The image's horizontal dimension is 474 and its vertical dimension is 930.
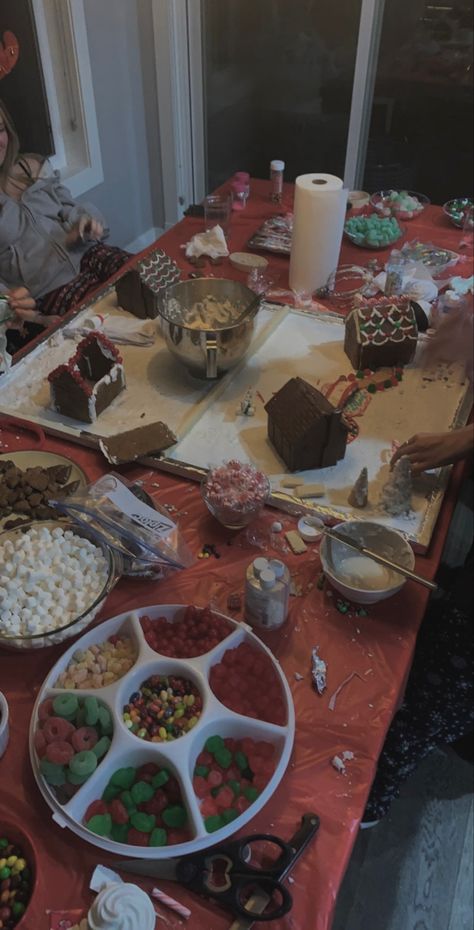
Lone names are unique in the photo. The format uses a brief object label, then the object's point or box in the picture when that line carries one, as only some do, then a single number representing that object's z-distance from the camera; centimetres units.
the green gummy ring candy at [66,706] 96
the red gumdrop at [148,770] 94
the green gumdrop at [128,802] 91
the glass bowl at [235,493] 129
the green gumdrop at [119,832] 88
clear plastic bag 118
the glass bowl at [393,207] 260
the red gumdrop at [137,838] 88
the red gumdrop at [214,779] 93
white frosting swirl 80
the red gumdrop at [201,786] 92
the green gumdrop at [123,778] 92
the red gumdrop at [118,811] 90
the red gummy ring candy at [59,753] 91
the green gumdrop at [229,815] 89
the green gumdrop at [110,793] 92
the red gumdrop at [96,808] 90
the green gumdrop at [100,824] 88
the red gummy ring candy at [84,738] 93
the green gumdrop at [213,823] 88
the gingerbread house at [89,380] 156
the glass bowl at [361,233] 238
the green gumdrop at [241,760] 95
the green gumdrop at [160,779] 92
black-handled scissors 84
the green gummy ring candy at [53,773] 91
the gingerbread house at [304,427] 140
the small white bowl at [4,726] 96
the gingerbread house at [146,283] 194
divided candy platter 88
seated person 239
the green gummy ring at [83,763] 90
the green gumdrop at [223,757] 95
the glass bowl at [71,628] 104
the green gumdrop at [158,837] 87
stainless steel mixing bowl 164
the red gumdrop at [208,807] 90
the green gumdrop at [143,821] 89
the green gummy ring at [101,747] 92
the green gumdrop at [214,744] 96
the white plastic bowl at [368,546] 118
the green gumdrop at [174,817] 89
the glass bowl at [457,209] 256
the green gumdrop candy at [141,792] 91
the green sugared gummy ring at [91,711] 95
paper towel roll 196
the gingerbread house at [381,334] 177
